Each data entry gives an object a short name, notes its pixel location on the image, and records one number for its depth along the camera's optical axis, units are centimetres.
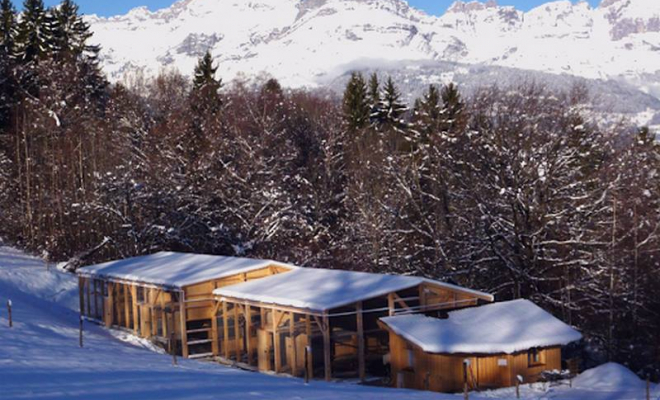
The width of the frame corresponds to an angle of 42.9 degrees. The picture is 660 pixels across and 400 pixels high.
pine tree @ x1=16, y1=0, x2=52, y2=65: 5053
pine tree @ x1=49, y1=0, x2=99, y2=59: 5175
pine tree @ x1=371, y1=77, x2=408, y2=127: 5588
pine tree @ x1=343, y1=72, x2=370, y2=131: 5409
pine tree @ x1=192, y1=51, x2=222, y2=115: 4966
